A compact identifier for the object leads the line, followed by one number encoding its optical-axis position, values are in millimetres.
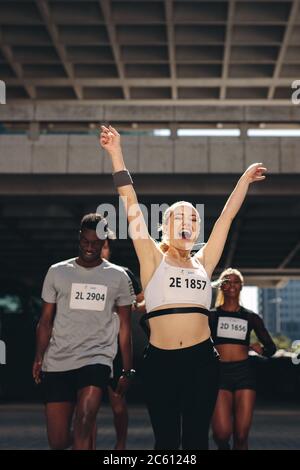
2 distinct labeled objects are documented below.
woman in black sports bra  6820
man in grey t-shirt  4961
